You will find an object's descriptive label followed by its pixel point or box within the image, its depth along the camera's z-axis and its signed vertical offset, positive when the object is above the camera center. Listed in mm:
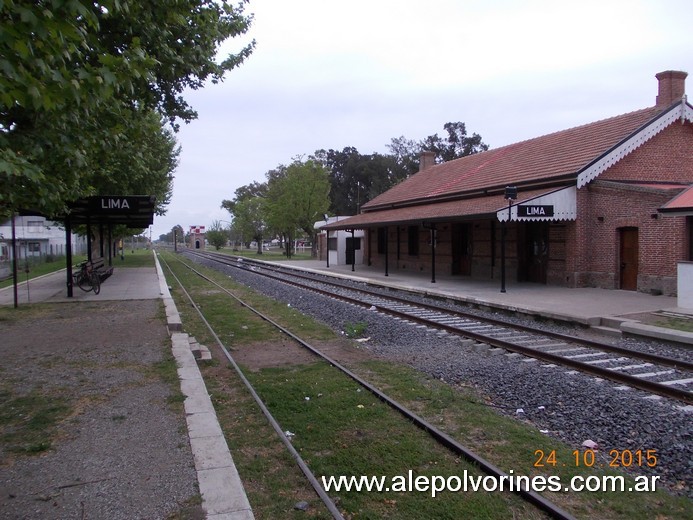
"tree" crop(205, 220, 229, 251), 94812 +1609
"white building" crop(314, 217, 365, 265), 36594 -201
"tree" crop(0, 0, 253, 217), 3225 +1385
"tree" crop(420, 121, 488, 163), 69375 +13471
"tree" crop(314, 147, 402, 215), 77312 +10696
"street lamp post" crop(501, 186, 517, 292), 16250 +1256
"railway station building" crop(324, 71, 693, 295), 16172 +1172
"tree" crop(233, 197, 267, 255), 69875 +3570
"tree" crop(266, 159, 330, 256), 49906 +4524
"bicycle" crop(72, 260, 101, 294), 17469 -1073
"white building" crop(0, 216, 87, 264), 43125 +635
